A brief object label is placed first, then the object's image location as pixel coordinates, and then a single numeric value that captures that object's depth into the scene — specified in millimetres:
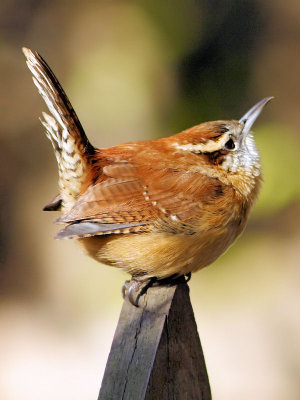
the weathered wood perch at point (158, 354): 4645
